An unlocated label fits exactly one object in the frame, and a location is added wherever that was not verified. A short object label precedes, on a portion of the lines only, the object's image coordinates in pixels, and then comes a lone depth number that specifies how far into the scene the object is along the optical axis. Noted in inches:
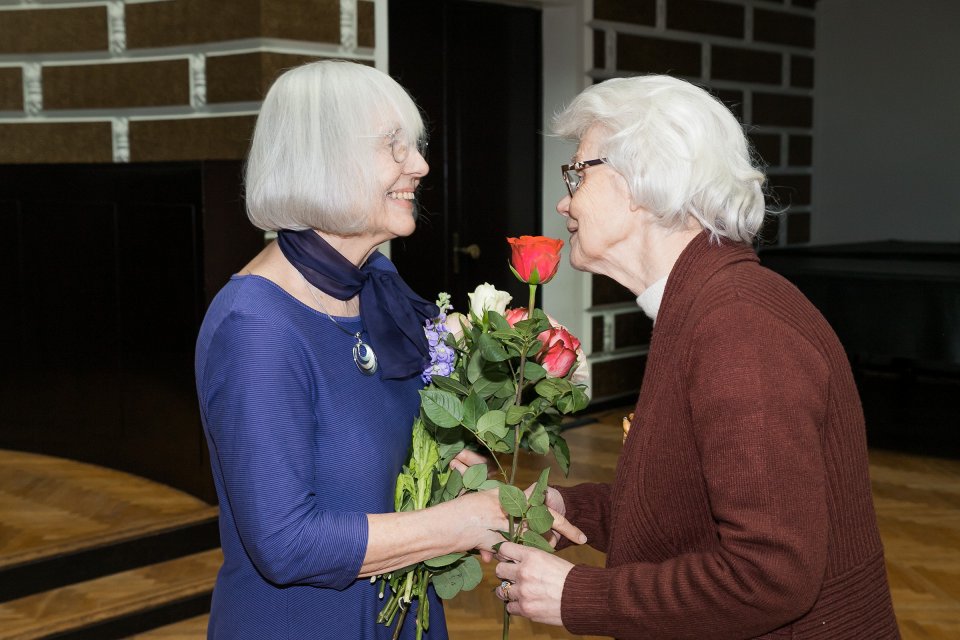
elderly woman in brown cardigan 53.8
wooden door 246.1
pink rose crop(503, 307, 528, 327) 63.8
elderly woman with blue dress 62.1
